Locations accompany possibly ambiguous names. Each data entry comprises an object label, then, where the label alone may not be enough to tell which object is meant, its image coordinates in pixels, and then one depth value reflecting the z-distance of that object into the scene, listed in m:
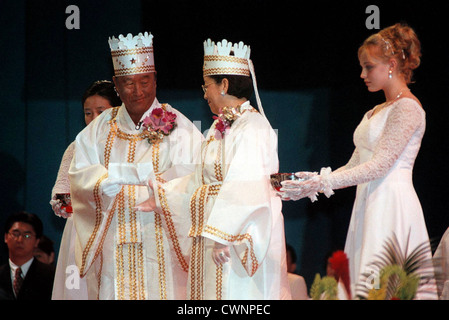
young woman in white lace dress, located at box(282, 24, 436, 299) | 8.52
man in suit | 11.17
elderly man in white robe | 9.74
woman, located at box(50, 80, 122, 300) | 10.52
